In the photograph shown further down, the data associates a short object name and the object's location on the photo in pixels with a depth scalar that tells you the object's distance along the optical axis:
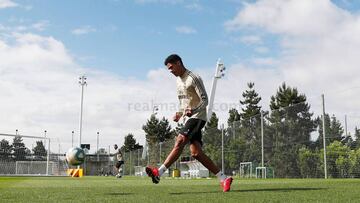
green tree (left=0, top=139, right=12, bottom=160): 53.80
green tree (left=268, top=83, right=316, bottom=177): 17.00
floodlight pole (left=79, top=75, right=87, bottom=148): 51.47
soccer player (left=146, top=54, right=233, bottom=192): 6.12
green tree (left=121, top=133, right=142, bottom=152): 85.31
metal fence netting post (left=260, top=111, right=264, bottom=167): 18.80
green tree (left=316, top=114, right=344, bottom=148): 15.62
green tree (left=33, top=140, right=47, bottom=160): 55.22
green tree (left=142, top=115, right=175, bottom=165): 74.25
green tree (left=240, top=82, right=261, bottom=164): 19.52
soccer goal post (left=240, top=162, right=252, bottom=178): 19.84
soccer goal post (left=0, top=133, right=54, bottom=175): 49.09
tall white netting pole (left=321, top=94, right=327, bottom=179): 15.27
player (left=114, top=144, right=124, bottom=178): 22.45
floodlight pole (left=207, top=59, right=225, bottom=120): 35.39
